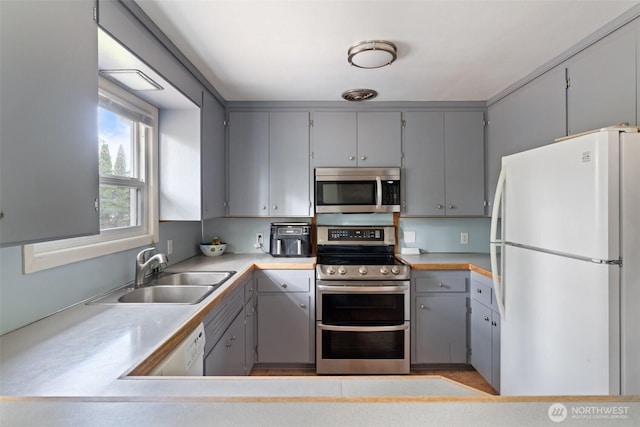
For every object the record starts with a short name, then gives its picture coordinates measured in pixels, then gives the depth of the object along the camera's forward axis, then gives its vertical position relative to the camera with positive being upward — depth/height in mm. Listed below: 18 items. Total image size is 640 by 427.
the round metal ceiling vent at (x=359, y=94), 2502 +978
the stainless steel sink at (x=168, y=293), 1760 -479
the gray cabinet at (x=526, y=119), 1965 +682
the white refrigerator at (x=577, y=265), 1103 -217
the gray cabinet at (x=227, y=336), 1555 -714
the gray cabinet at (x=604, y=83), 1492 +681
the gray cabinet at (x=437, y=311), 2520 -805
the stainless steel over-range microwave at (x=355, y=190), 2805 +206
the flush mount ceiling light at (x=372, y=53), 1741 +917
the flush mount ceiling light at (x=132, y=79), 1604 +740
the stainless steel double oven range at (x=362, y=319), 2451 -849
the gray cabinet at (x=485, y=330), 2172 -882
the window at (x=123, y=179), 1628 +222
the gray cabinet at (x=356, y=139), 2838 +676
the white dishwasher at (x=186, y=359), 1064 -543
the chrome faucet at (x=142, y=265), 1777 -305
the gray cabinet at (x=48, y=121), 803 +274
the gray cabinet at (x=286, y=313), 2518 -817
